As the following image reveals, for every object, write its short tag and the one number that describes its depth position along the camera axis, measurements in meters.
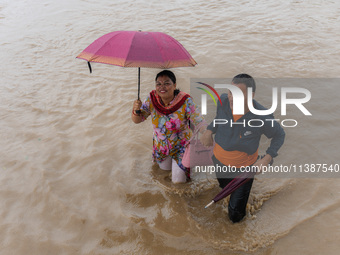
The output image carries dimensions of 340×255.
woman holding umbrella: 2.99
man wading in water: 2.49
